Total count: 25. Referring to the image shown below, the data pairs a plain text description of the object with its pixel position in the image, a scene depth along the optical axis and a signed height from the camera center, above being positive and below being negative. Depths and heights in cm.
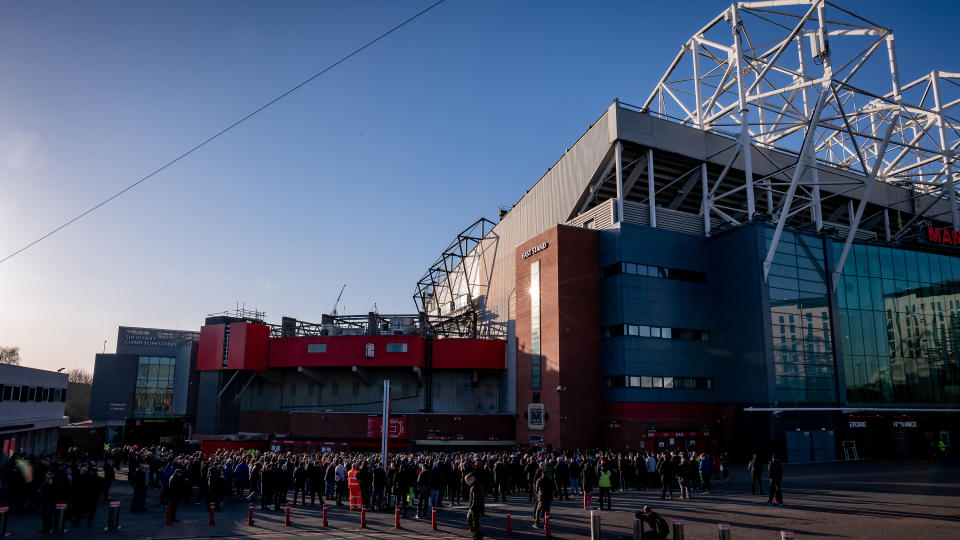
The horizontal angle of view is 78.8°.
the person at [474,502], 1559 -307
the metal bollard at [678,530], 1270 -301
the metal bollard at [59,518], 1727 -399
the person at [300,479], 2439 -386
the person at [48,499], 1770 -353
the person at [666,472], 2467 -346
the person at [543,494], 1733 -310
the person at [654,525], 1162 -270
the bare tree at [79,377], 16584 +155
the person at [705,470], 2567 -349
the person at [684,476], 2416 -355
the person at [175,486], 1994 -366
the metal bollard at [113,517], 1800 -408
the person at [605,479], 2127 -326
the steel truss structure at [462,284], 6419 +1263
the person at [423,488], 2086 -359
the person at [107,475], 2542 -397
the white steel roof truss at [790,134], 4300 +2076
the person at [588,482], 2209 -353
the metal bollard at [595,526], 1464 -338
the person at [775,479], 2103 -314
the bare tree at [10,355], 12432 +578
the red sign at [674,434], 3916 -300
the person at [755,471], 2464 -341
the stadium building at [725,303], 4022 +630
